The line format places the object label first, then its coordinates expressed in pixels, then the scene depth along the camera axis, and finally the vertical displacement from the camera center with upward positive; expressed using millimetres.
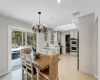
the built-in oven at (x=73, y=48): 5826 -802
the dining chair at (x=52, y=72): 1518 -854
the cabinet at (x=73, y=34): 5894 +574
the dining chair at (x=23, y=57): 2136 -580
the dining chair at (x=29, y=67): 1700 -792
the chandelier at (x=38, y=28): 2357 +468
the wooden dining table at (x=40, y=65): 1523 -646
